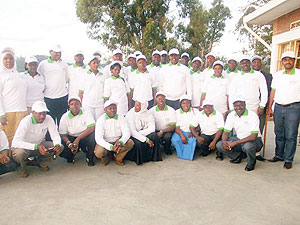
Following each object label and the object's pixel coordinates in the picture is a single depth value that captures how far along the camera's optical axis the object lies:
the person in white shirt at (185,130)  4.86
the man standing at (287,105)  4.15
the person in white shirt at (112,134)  4.40
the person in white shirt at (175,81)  5.50
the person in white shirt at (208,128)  4.82
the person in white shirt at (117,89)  5.01
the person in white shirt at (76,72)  5.24
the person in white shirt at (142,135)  4.65
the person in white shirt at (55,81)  4.97
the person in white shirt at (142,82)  5.35
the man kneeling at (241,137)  4.25
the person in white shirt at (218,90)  5.27
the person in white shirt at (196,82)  5.89
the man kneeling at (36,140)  3.96
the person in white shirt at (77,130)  4.54
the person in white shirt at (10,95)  4.19
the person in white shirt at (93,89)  5.06
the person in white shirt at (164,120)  5.13
